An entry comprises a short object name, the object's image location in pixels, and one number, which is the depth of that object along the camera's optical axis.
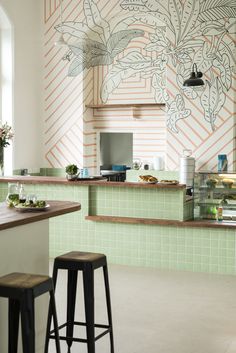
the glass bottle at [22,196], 4.42
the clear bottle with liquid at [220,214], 7.21
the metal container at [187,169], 9.07
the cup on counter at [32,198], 4.38
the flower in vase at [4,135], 8.42
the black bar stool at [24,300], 3.36
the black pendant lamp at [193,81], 8.88
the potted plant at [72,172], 7.49
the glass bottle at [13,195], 4.50
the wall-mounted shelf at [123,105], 10.10
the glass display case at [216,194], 7.13
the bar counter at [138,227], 7.13
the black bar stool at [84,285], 3.99
